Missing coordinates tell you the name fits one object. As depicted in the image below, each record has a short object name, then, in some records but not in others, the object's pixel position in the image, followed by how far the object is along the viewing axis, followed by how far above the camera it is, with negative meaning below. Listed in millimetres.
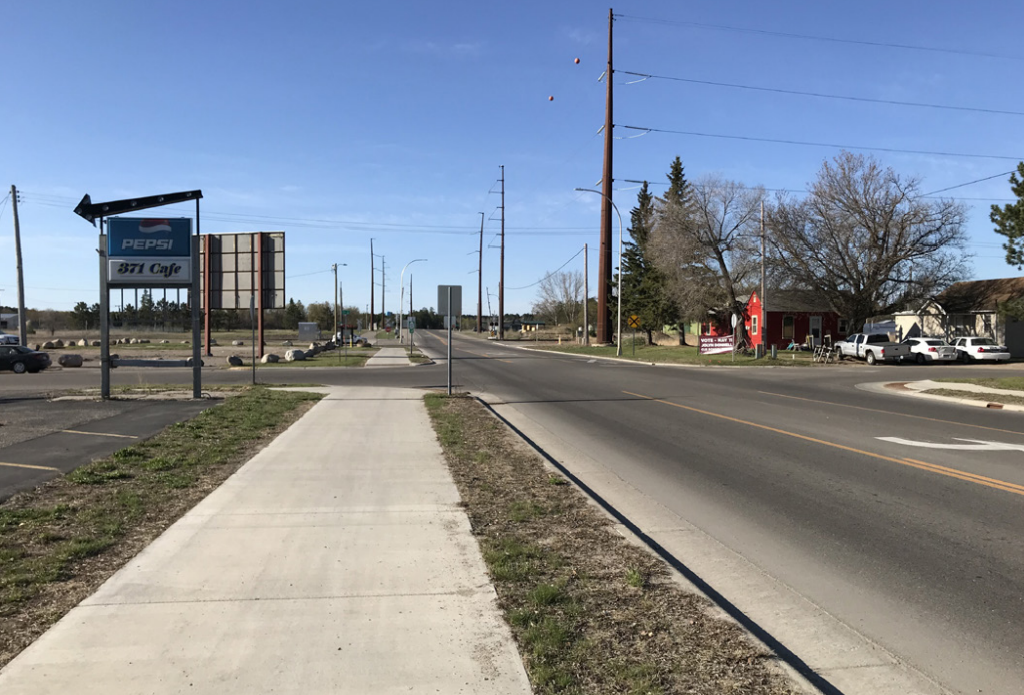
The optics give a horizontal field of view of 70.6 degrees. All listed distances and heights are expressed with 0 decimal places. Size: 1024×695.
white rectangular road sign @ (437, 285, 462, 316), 17125 +547
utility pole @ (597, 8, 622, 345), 53531 +5549
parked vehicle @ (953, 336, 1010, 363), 38875 -1198
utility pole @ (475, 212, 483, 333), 100250 +6978
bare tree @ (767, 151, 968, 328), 41844 +4962
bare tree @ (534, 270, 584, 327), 109188 +3210
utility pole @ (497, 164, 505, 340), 85062 +2081
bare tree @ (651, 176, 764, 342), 47938 +5050
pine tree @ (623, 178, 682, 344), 61312 +3800
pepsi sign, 17250 +2027
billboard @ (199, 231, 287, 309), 35188 +2633
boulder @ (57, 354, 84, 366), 34594 -1946
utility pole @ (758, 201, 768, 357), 40125 -577
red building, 51562 +399
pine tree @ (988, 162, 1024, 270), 33438 +5036
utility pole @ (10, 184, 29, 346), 38438 +2444
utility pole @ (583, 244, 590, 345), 65012 +234
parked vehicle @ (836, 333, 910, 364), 38656 -1155
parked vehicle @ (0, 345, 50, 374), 31156 -1716
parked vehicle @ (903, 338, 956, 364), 38844 -1220
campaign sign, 44344 -1200
